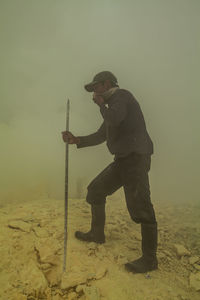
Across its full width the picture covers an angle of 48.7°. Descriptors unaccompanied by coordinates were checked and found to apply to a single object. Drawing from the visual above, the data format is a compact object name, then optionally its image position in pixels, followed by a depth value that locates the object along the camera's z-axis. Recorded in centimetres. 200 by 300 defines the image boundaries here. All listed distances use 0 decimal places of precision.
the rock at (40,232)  312
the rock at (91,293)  213
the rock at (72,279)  225
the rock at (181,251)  304
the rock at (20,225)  322
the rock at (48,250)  261
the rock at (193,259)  291
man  266
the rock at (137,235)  350
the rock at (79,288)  221
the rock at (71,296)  215
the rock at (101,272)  241
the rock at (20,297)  202
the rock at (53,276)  233
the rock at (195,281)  245
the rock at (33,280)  214
